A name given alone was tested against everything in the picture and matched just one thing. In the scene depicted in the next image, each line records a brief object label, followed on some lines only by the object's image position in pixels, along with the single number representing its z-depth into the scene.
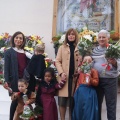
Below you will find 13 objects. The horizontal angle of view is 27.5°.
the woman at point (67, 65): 2.84
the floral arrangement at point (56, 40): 3.86
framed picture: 4.02
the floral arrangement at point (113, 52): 2.50
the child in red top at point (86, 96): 2.57
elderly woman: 2.57
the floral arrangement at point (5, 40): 4.03
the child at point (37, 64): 2.79
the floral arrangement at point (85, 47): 2.72
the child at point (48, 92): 2.79
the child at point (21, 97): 2.76
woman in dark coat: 2.80
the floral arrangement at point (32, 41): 3.94
